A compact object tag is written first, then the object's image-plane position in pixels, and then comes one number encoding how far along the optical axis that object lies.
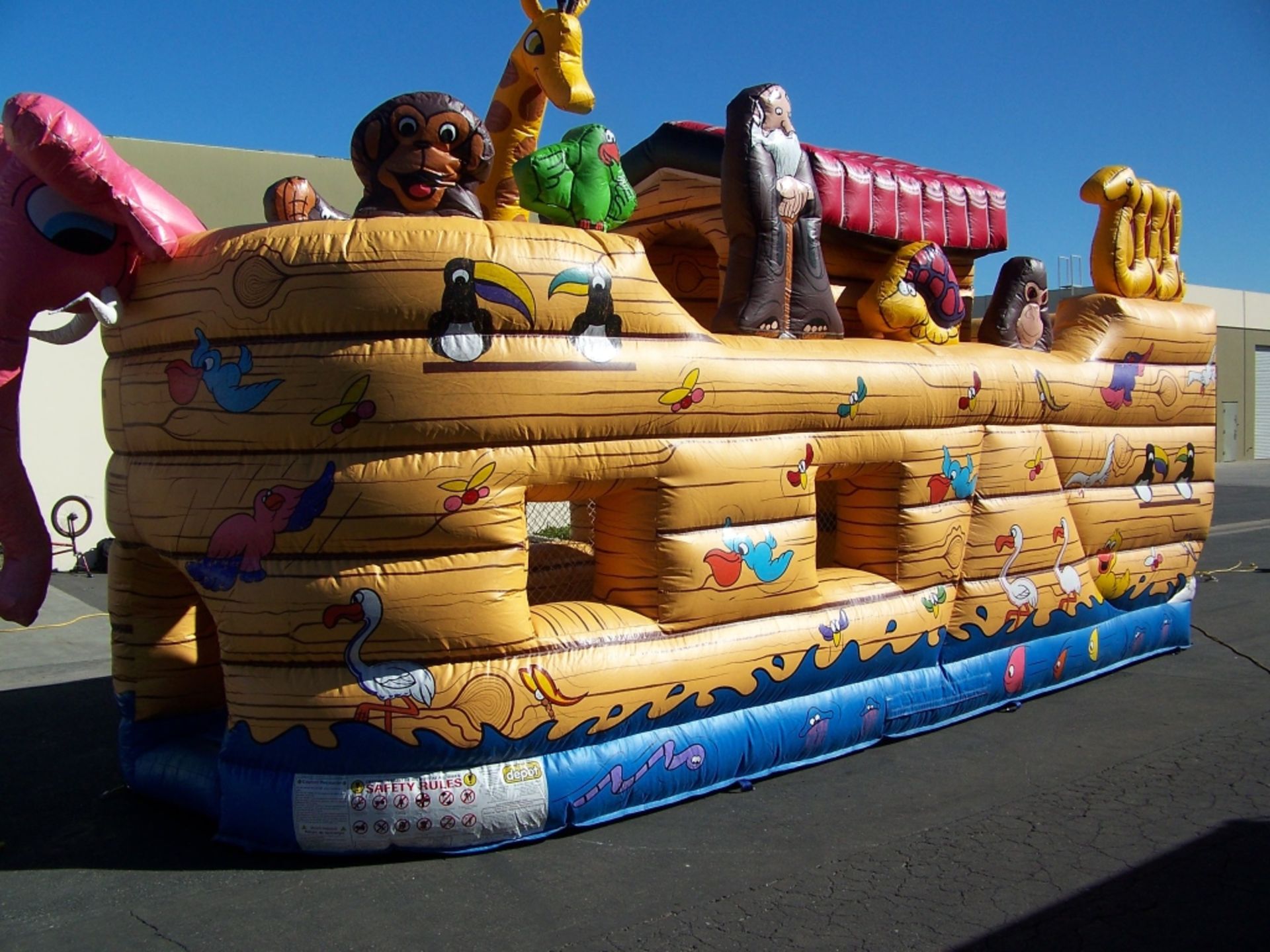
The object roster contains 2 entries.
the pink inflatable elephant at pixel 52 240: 3.91
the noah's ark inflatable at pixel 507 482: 3.81
